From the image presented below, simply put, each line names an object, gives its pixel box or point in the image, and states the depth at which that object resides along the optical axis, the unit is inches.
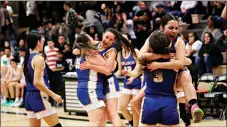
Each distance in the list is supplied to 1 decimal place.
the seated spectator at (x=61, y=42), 599.5
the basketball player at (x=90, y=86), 251.9
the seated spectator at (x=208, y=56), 462.4
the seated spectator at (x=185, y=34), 538.9
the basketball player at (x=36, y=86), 242.2
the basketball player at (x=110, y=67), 257.6
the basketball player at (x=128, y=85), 320.5
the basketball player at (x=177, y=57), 192.7
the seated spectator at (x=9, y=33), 706.6
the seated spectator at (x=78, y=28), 611.3
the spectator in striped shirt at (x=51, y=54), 565.0
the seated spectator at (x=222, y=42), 453.4
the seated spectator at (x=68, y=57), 563.8
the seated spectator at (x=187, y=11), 575.8
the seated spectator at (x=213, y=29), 494.6
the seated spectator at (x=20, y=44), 650.2
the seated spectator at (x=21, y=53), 589.4
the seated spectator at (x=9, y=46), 651.5
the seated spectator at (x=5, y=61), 603.2
